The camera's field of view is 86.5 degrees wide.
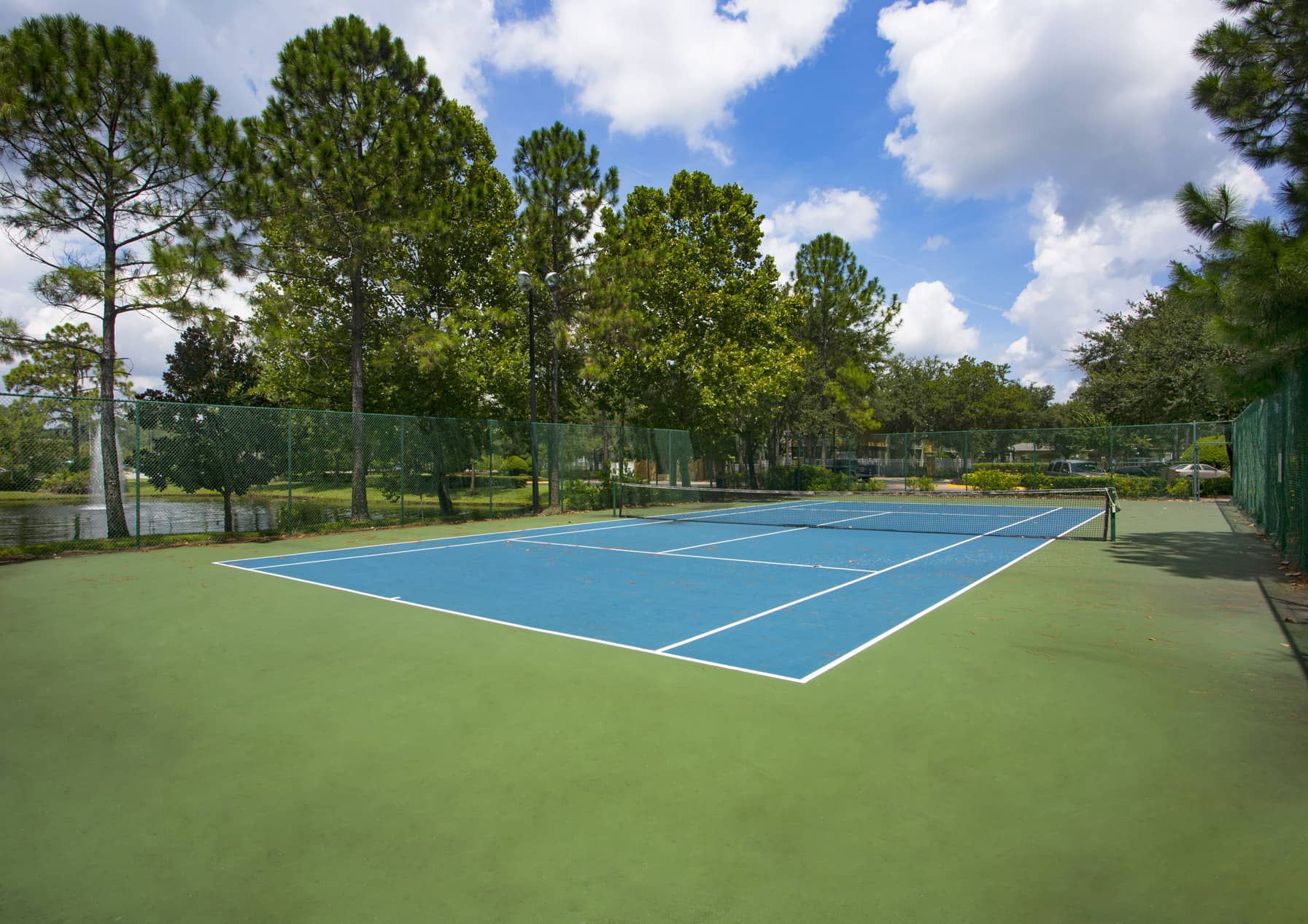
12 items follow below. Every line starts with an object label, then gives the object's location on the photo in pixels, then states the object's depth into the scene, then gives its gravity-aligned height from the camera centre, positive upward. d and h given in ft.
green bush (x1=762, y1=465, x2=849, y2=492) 98.86 -3.23
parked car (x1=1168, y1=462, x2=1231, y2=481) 80.53 -2.74
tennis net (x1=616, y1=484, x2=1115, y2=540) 51.24 -5.32
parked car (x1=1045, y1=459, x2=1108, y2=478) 85.25 -2.12
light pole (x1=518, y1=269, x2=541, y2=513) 63.35 +8.56
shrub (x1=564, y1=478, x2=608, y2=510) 70.23 -3.52
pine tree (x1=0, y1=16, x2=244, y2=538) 39.81 +19.39
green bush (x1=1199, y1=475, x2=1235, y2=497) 79.25 -4.46
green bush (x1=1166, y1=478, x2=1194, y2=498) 79.46 -4.55
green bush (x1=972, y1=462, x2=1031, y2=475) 90.33 -1.96
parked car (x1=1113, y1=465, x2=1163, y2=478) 81.97 -2.45
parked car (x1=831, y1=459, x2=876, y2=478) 107.55 -1.74
